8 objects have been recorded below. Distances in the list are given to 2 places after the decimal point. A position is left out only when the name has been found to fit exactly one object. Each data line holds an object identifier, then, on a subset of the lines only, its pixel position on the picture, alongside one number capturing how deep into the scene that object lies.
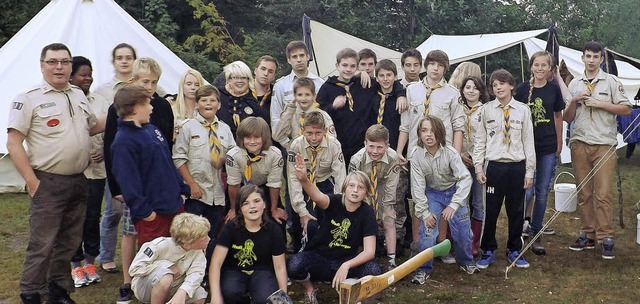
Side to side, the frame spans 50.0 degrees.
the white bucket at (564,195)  6.62
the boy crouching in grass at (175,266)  3.57
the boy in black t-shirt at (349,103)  4.98
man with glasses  3.73
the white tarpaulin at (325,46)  9.81
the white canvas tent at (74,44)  7.42
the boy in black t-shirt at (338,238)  4.13
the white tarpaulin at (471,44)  9.76
